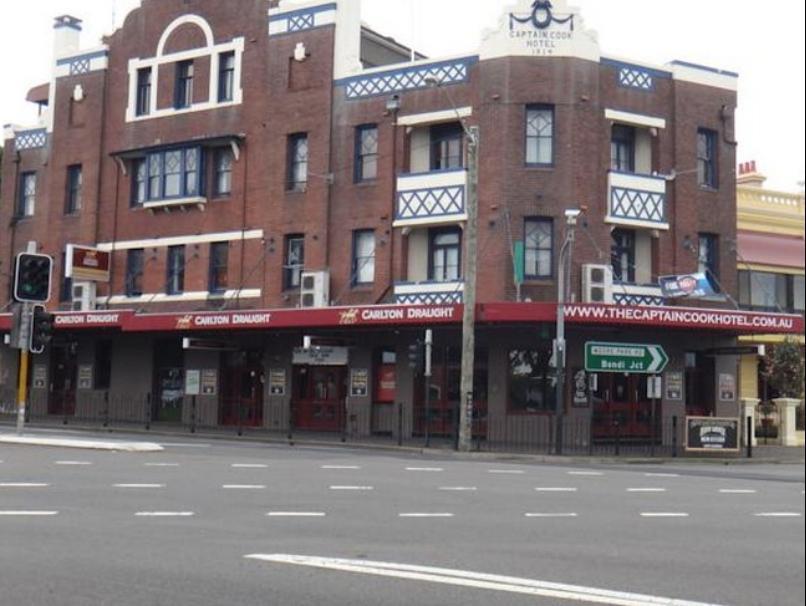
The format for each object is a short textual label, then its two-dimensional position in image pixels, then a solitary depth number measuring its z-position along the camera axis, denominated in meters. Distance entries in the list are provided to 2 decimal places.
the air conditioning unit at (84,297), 40.69
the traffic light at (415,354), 29.97
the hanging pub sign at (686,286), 30.67
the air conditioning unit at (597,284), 31.69
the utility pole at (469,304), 28.53
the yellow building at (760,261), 37.68
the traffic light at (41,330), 26.53
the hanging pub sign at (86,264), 39.66
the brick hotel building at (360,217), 32.34
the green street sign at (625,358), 28.83
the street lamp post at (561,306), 27.34
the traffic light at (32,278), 25.77
